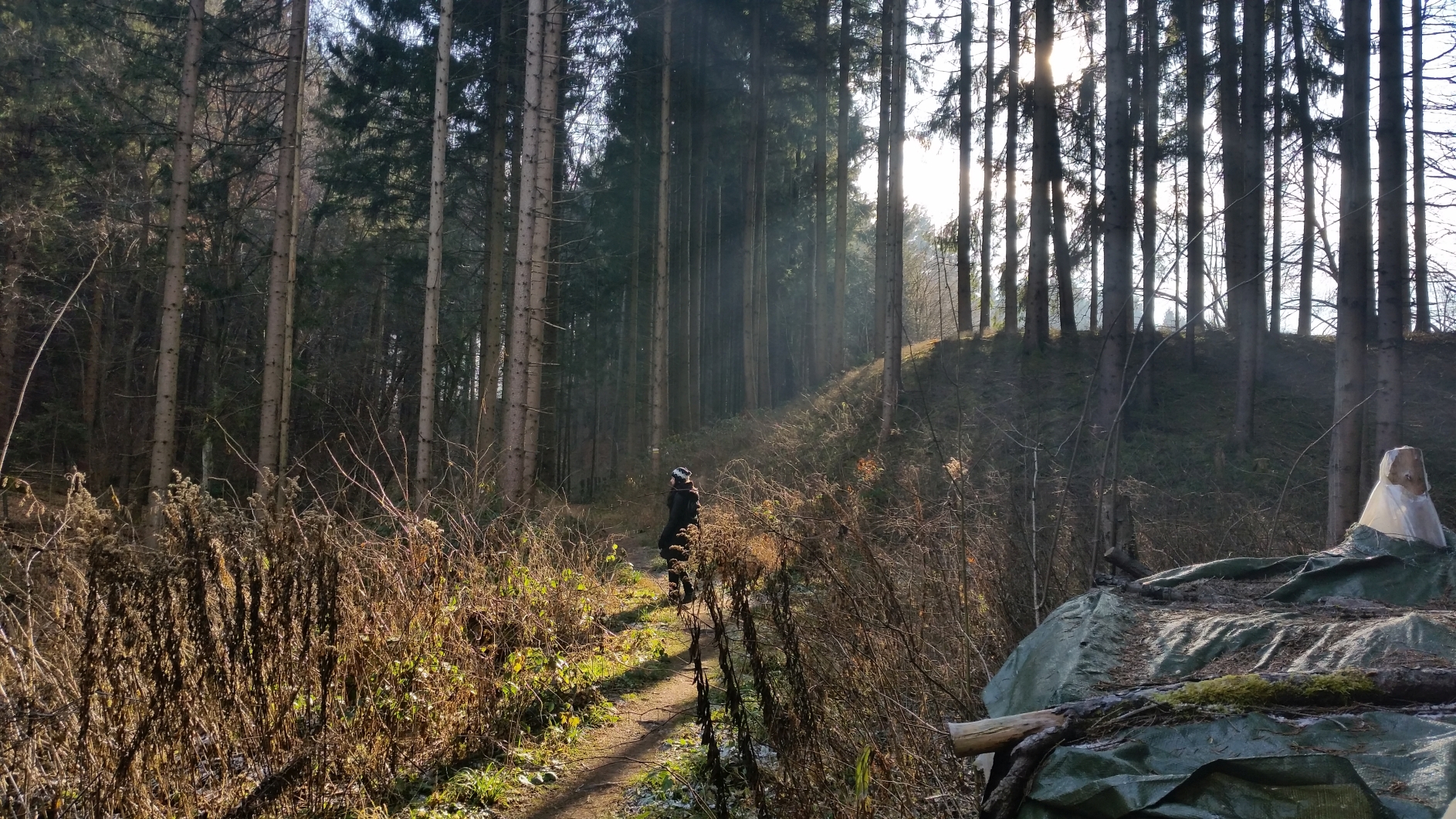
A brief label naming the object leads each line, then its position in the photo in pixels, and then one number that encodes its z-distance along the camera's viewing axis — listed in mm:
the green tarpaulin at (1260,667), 2283
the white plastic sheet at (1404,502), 5199
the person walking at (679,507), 10594
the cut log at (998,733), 2824
